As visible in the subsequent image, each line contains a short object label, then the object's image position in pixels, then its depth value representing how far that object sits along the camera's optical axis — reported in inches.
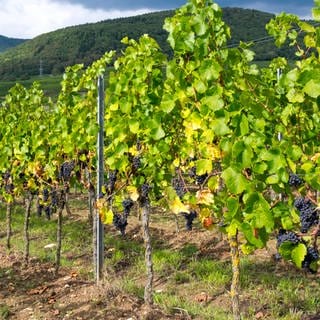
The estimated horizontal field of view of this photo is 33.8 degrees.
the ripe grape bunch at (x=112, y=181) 253.6
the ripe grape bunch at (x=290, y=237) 129.0
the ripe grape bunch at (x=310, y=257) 142.5
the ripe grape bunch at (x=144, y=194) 236.5
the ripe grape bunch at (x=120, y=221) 279.6
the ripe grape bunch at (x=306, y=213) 159.0
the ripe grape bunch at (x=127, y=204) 272.1
